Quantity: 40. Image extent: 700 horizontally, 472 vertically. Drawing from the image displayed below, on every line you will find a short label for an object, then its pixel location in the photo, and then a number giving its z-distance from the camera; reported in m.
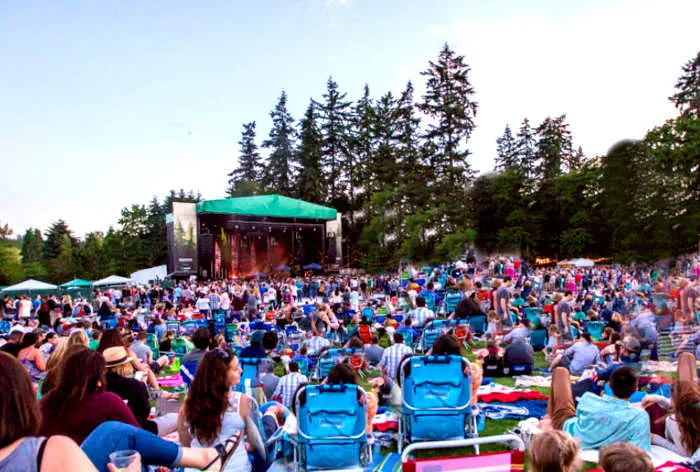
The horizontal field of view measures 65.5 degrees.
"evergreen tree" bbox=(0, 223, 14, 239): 55.38
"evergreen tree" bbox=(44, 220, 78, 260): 55.66
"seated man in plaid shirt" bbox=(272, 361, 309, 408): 5.54
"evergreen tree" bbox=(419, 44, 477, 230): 38.41
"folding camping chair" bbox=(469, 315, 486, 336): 11.79
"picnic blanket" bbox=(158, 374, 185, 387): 8.62
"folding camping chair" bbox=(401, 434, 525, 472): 2.23
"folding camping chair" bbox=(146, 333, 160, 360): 10.30
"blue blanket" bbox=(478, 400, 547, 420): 6.29
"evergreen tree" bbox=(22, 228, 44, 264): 58.38
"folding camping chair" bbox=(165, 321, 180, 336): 12.62
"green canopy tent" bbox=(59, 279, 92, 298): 25.44
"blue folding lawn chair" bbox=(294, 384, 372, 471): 4.33
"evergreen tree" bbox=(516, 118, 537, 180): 50.59
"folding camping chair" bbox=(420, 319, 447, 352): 9.73
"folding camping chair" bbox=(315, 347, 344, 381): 7.70
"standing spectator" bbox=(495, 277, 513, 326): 12.87
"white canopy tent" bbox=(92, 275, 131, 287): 31.36
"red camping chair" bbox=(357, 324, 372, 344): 9.98
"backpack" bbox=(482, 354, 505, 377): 8.38
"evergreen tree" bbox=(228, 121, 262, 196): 56.06
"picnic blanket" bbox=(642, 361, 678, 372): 6.99
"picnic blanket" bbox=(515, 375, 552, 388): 7.83
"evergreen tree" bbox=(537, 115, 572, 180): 49.81
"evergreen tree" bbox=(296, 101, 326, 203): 48.53
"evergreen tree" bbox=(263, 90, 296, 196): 52.66
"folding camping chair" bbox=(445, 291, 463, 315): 14.71
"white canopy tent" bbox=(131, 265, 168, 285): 37.45
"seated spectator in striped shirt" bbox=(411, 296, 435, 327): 11.41
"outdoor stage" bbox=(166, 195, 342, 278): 30.22
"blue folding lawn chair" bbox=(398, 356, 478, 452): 4.81
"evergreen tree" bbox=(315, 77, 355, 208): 48.50
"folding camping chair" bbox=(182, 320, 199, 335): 12.44
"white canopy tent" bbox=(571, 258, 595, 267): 36.66
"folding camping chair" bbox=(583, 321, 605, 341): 10.56
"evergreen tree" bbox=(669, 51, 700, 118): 38.34
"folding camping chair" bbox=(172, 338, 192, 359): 10.16
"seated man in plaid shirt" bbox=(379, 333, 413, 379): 6.34
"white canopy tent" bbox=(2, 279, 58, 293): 27.44
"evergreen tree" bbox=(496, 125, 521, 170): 51.44
